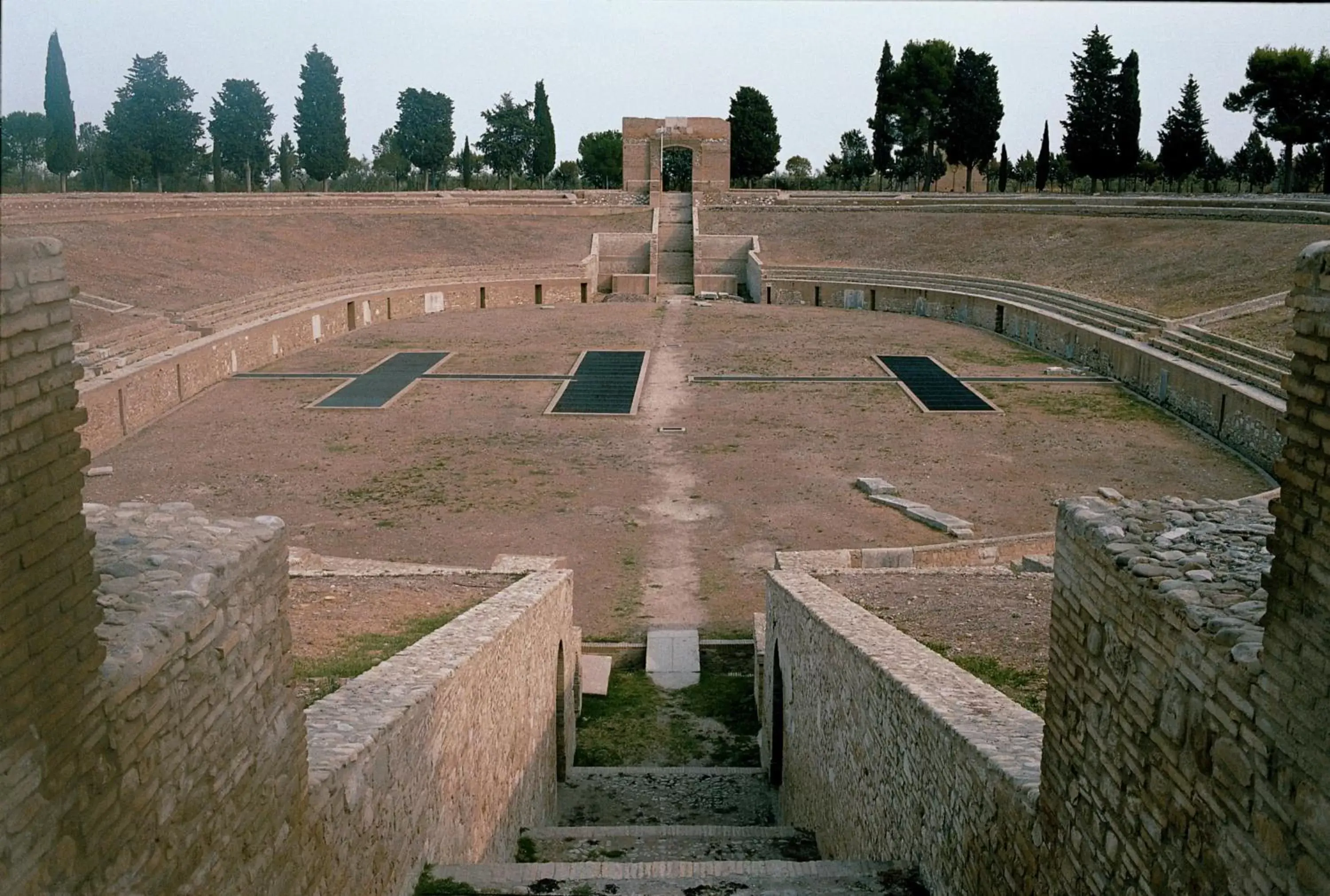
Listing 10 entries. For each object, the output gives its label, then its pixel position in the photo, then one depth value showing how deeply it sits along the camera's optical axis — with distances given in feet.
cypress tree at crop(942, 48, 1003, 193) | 172.35
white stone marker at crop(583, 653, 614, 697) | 41.32
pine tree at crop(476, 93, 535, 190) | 214.07
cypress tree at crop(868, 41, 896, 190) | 188.85
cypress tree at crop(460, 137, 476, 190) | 199.52
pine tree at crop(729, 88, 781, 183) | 206.08
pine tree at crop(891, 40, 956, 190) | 189.37
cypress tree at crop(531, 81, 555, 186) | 206.69
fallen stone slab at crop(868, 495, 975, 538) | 50.06
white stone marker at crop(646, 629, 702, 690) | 40.83
